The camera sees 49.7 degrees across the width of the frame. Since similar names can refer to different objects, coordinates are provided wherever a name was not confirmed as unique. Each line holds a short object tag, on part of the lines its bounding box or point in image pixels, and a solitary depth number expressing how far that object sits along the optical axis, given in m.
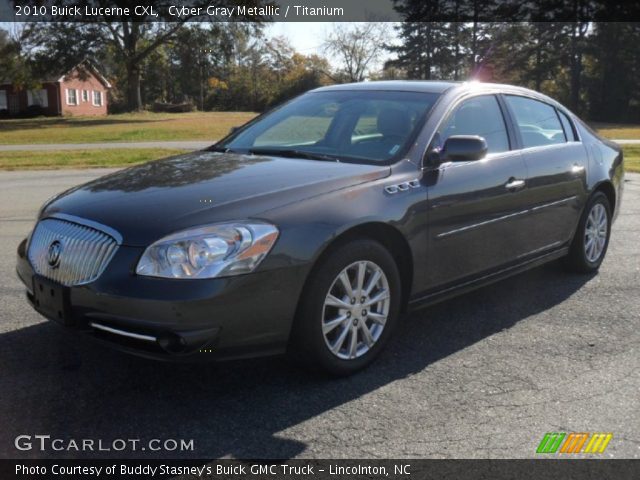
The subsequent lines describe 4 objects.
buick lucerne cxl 3.24
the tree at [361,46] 68.50
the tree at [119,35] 45.31
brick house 58.91
